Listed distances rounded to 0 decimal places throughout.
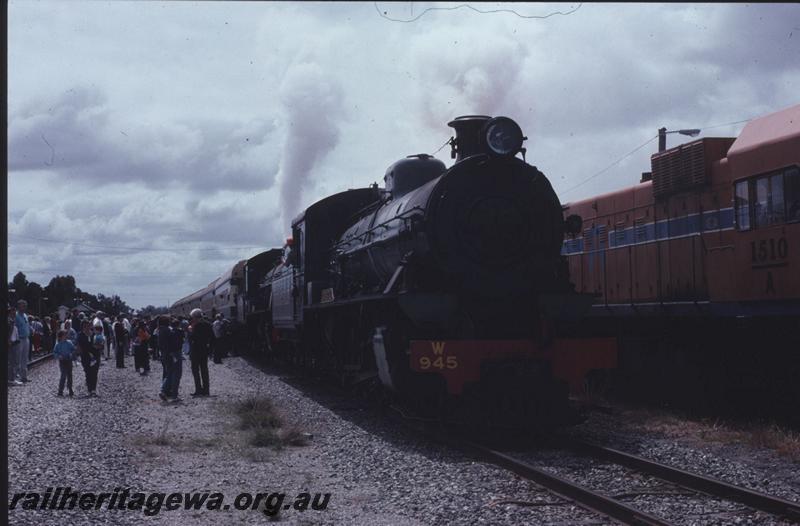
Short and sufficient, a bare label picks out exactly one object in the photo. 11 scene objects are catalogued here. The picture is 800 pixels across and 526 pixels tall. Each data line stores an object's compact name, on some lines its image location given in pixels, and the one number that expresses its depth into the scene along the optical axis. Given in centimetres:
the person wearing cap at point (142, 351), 2534
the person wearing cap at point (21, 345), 2058
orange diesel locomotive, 1156
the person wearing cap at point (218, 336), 3045
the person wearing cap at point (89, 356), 1820
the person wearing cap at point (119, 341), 2830
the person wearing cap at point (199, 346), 1808
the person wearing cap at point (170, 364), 1769
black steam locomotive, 1084
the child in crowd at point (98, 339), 2000
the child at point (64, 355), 1808
